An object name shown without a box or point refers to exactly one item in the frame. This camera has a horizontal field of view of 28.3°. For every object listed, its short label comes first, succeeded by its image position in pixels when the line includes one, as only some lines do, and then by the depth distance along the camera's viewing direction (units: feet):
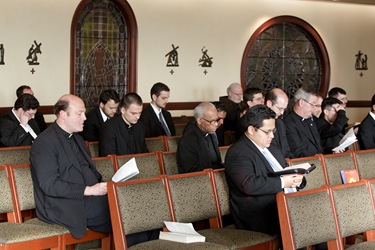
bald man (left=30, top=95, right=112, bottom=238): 18.42
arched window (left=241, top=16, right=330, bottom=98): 46.73
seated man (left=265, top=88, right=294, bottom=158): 24.93
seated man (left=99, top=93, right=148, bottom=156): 26.35
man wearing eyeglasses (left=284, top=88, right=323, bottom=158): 27.40
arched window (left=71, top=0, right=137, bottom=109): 39.50
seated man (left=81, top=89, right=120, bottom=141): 31.22
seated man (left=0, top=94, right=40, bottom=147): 27.07
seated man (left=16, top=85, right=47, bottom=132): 33.53
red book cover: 23.10
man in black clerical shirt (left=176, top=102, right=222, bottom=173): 23.25
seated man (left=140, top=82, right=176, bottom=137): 32.86
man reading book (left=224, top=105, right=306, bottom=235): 18.79
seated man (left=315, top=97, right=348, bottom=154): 29.30
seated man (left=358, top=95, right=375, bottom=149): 29.71
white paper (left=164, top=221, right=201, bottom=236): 17.12
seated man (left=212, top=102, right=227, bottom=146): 28.76
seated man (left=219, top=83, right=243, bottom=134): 35.29
